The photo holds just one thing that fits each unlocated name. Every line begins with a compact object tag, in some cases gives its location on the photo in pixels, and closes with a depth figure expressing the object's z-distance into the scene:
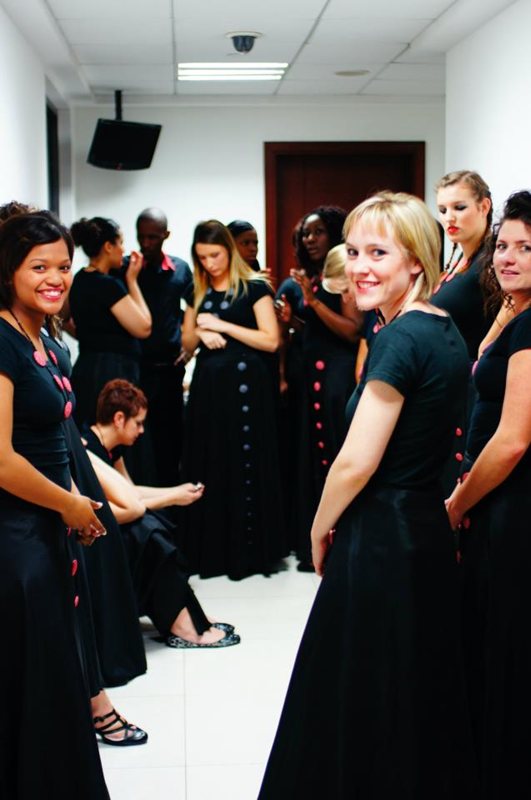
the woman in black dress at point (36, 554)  2.08
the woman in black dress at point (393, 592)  2.00
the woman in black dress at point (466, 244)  3.40
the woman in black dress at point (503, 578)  2.21
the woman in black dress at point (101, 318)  4.59
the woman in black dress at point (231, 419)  4.63
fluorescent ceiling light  6.28
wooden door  7.59
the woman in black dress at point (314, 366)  4.52
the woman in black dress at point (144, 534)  3.71
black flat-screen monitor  6.85
